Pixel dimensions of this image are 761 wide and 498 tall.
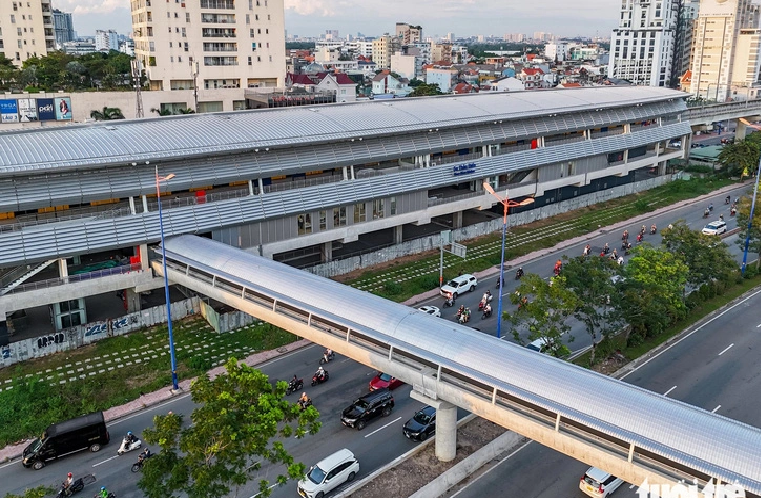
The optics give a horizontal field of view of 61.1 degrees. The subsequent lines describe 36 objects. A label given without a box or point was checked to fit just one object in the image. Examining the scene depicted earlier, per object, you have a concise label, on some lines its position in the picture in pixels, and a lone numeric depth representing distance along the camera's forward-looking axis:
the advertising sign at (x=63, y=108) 91.19
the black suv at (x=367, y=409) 33.34
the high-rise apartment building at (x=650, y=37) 190.88
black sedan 32.16
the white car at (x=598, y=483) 27.88
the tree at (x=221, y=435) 21.80
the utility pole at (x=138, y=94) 93.29
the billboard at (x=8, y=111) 85.06
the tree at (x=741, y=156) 89.62
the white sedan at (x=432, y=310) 46.33
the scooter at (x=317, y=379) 37.78
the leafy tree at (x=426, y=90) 150.00
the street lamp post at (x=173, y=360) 36.50
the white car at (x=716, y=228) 65.62
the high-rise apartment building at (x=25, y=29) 119.69
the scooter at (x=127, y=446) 31.38
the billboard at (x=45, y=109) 89.19
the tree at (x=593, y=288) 37.59
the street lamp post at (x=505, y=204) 34.47
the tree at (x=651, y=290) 38.53
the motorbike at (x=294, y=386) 36.84
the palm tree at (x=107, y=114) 94.56
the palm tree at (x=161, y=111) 102.22
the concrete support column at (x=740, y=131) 109.19
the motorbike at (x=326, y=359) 40.31
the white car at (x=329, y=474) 27.91
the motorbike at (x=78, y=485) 28.17
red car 37.09
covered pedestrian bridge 22.30
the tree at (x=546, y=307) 34.75
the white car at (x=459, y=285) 51.05
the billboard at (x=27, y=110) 86.25
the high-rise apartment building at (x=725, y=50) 163.25
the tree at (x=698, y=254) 44.16
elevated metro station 42.03
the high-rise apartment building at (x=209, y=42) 103.38
